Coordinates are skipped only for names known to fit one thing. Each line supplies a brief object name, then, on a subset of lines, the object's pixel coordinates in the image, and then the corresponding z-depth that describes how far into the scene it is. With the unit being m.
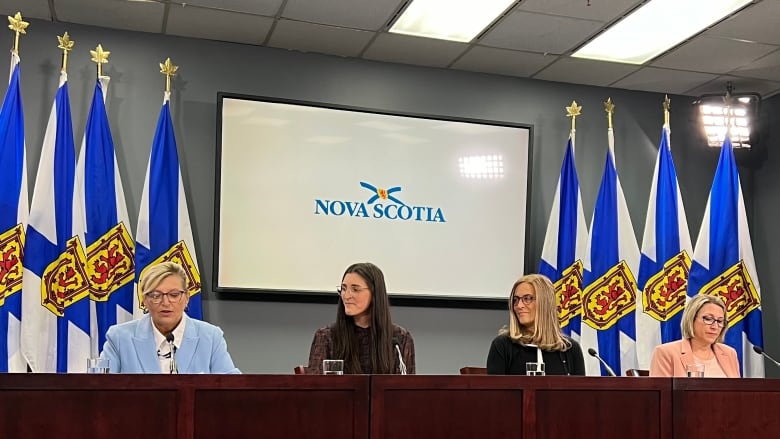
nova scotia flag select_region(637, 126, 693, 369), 5.85
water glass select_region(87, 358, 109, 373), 2.96
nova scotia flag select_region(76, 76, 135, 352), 4.98
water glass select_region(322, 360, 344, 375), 3.02
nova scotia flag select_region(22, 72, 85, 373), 4.78
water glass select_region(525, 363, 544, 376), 3.30
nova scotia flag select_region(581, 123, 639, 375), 5.82
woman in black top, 4.10
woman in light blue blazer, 3.54
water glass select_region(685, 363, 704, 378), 3.38
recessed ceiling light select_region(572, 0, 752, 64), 4.93
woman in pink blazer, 4.51
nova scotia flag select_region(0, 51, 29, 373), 4.69
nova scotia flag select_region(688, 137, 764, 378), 5.90
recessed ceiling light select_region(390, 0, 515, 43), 4.96
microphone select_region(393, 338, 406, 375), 3.67
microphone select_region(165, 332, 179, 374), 3.39
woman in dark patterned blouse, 3.84
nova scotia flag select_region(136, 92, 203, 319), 5.12
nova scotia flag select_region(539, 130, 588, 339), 5.83
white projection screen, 5.36
